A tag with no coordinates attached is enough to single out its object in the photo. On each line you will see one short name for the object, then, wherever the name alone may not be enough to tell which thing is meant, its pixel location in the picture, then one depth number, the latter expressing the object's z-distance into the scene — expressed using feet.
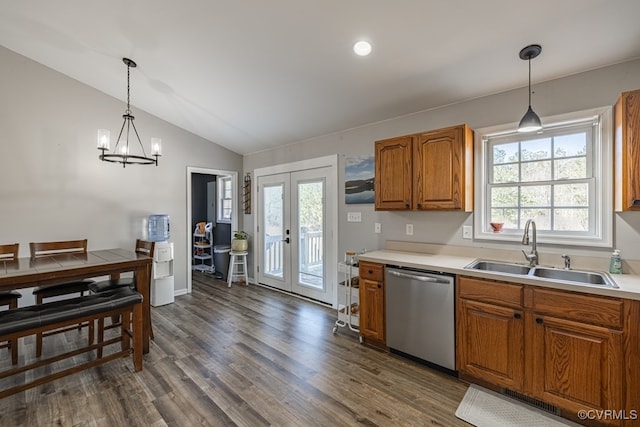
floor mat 6.05
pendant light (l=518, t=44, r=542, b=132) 6.76
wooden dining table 6.70
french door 13.47
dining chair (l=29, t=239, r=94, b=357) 8.87
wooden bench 6.31
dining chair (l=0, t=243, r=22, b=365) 8.15
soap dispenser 6.76
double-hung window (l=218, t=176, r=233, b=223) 19.80
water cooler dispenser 13.34
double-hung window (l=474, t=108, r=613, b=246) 7.25
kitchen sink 6.79
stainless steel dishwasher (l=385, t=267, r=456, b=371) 7.64
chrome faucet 7.70
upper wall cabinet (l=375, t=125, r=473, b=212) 8.46
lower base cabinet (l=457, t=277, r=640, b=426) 5.54
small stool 16.67
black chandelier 8.34
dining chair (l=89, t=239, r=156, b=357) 8.80
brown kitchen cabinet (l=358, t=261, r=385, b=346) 9.02
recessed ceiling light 7.42
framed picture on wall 11.57
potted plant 16.56
